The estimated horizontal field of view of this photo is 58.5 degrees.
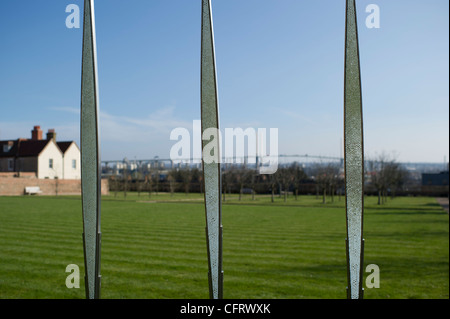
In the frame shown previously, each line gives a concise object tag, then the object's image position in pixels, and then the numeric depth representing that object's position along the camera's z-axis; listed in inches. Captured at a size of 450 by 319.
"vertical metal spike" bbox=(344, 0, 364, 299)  68.2
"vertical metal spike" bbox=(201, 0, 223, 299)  69.7
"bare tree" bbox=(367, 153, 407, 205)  1163.3
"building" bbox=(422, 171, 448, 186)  1551.2
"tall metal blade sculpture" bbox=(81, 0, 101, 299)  71.1
